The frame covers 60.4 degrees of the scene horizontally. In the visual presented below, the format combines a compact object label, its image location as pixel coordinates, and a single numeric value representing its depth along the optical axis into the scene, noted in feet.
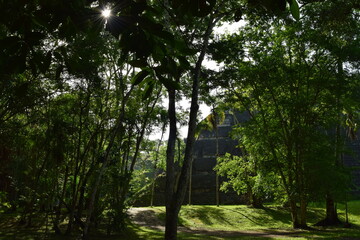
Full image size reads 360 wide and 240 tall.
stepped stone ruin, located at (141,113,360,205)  112.68
